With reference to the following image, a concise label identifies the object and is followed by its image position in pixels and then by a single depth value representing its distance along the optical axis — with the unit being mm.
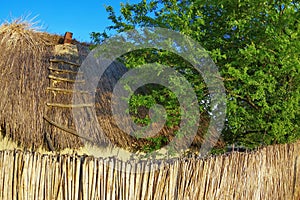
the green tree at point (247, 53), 4941
